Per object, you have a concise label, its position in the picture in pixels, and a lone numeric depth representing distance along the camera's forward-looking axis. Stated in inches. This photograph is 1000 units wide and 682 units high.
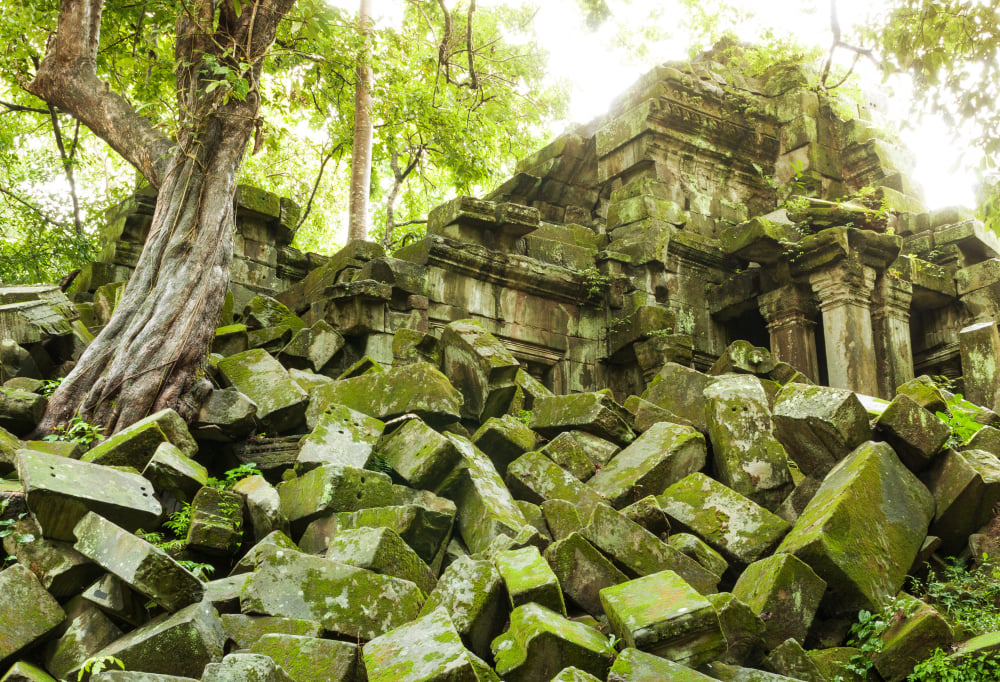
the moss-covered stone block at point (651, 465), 186.2
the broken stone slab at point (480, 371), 243.0
